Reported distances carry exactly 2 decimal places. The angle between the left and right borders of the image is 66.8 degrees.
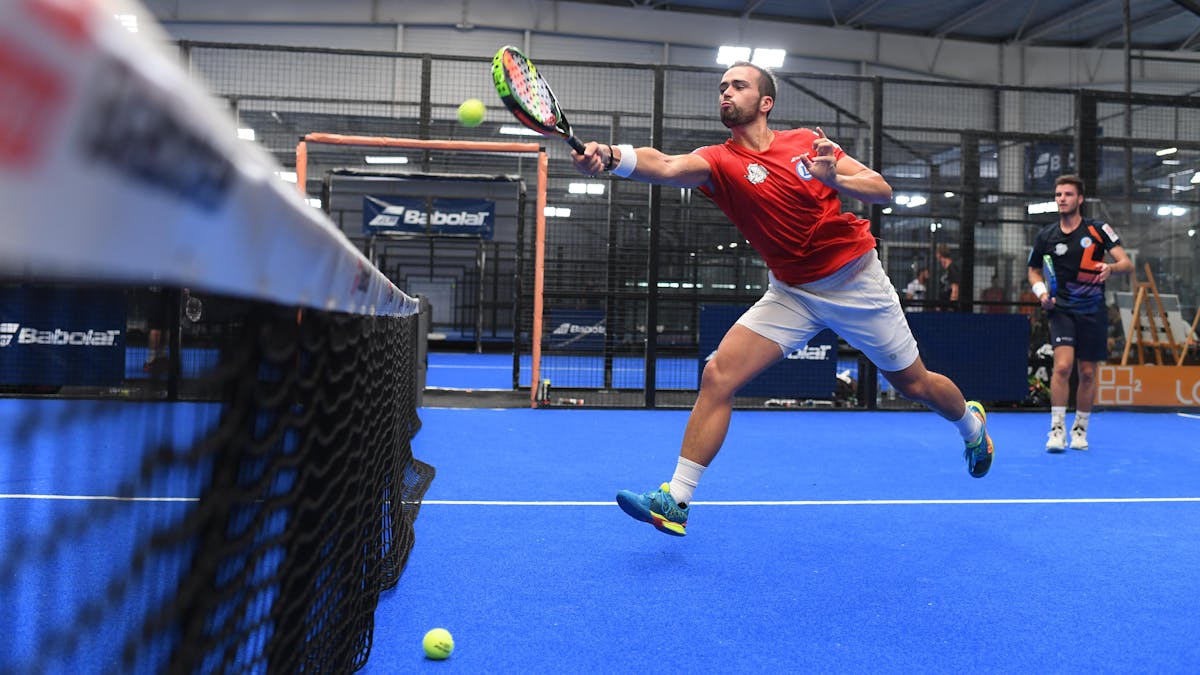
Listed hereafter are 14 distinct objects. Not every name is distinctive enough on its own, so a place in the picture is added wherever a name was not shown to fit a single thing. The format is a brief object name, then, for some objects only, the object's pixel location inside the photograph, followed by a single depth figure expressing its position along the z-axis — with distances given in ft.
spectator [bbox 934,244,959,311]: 36.86
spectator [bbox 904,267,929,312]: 42.08
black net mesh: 3.62
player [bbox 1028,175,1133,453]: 21.30
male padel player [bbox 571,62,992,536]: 11.88
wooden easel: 31.86
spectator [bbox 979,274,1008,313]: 42.15
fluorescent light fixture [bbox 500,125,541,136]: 55.10
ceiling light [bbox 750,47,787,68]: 57.31
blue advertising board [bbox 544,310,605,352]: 32.42
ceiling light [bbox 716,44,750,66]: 55.67
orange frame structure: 26.91
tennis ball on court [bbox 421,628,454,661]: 7.36
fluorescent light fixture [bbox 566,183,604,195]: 43.96
